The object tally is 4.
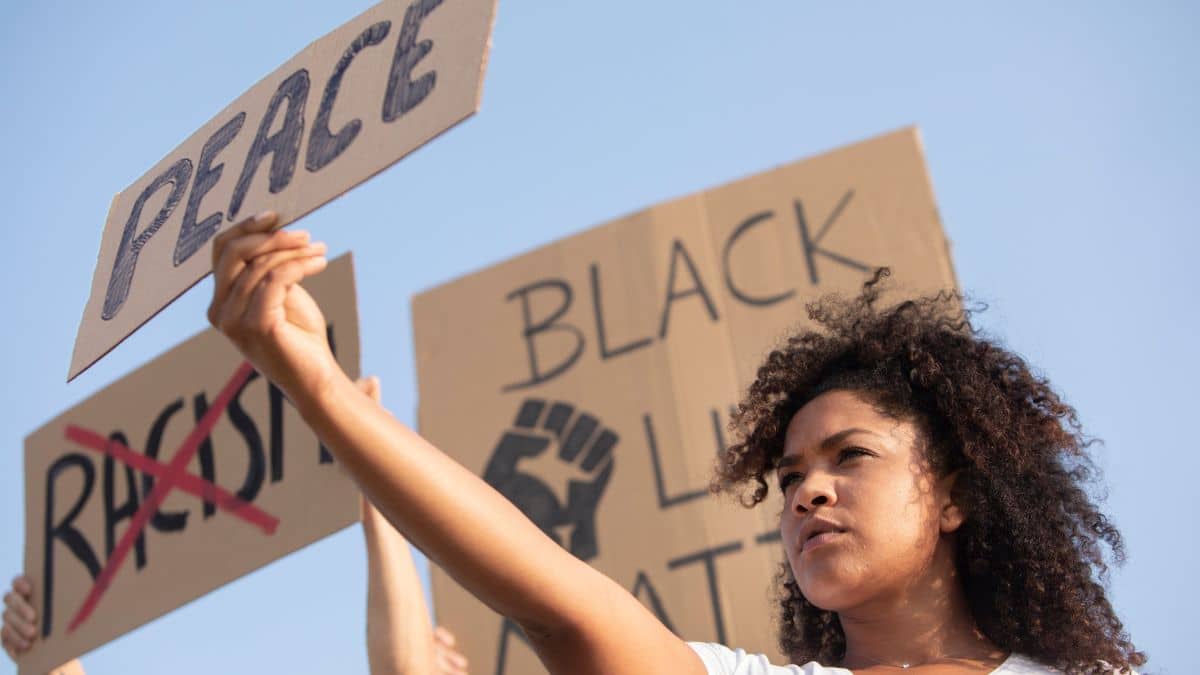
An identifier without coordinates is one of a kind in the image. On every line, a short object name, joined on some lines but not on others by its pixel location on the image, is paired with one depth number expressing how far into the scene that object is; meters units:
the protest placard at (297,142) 2.08
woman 1.99
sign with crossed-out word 3.60
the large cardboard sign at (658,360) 4.15
